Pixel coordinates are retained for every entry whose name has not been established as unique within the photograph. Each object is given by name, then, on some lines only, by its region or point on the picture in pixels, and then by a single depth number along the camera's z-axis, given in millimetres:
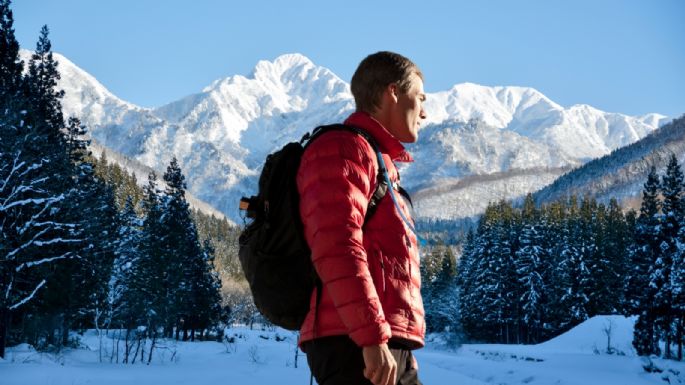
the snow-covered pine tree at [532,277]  55938
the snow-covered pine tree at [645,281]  35438
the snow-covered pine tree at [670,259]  34250
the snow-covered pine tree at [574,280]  54531
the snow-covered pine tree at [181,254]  42062
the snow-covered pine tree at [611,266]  56312
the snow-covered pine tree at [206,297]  50031
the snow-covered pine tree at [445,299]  75500
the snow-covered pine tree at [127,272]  36656
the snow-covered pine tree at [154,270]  38188
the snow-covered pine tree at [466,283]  62375
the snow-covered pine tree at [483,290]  58938
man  2770
